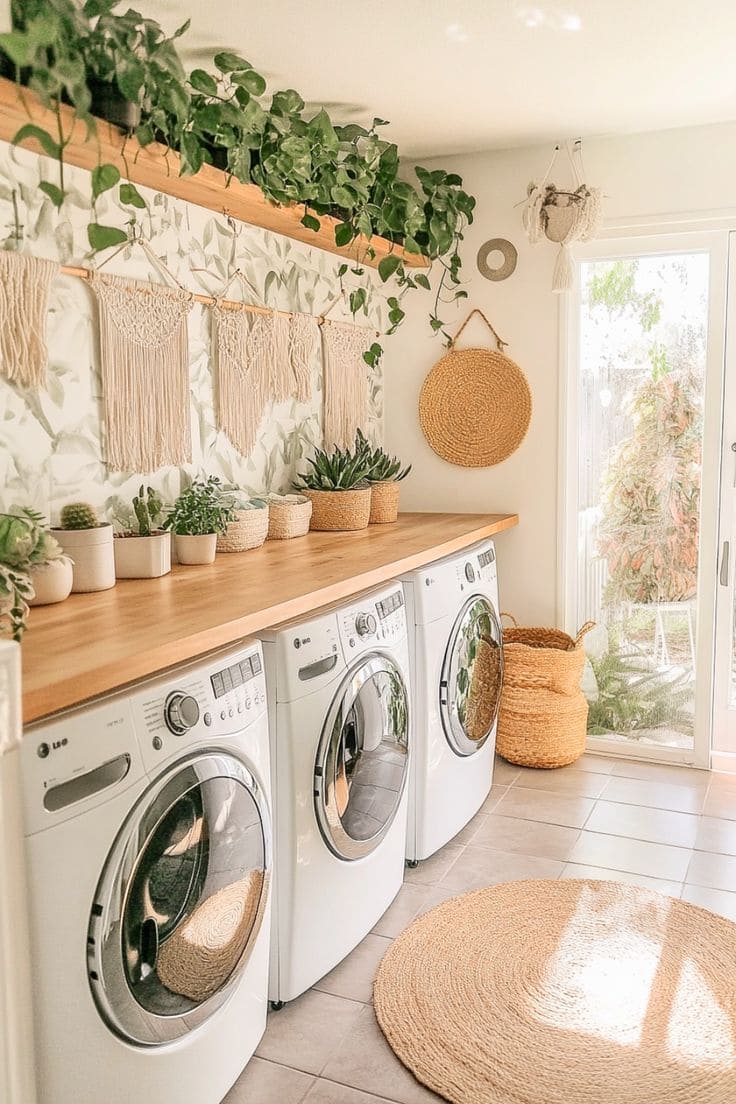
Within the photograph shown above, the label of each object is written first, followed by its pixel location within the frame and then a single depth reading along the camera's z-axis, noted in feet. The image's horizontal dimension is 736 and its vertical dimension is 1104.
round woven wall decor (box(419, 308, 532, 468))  12.41
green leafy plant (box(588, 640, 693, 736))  12.21
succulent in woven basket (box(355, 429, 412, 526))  11.53
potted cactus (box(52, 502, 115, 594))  7.07
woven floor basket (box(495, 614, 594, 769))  11.75
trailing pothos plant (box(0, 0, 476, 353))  5.64
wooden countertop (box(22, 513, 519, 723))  4.89
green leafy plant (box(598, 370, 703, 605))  11.76
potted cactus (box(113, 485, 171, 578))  7.66
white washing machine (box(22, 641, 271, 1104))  4.59
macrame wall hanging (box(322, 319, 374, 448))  11.48
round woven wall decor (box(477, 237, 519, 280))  12.23
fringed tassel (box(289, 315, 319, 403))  10.65
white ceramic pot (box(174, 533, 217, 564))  8.35
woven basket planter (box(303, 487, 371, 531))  10.59
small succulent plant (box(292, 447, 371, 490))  10.72
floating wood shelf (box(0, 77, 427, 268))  5.94
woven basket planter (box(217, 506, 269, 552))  8.93
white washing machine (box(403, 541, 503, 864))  8.97
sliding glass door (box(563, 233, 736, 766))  11.59
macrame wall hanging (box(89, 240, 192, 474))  7.87
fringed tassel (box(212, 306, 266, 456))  9.41
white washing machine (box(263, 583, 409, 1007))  6.72
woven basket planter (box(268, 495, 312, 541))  9.84
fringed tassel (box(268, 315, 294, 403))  10.25
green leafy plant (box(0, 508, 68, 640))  5.09
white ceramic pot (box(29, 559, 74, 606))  6.55
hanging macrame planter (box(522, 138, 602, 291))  11.19
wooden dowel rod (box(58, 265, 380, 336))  8.98
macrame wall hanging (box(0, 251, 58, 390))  6.76
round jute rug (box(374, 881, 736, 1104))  6.36
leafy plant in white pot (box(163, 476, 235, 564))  8.36
